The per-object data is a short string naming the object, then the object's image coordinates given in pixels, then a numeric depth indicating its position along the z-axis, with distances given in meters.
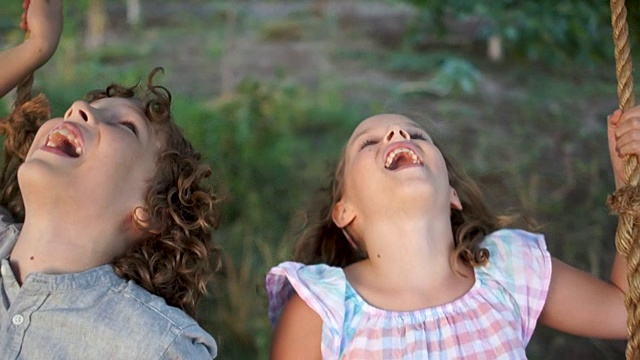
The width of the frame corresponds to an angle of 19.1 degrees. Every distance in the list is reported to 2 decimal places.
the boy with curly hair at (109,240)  1.93
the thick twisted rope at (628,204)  1.91
